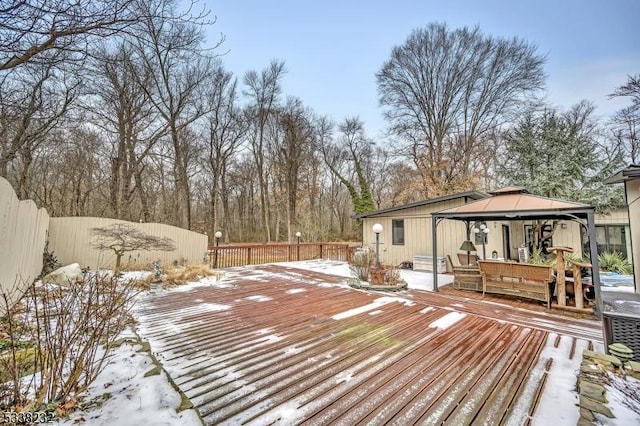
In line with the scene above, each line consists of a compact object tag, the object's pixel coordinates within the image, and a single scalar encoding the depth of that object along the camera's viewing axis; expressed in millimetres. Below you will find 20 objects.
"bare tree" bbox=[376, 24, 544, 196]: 13945
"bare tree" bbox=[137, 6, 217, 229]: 12469
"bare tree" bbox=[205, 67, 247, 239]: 16703
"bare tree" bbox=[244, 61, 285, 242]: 18438
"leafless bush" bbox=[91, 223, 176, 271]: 7757
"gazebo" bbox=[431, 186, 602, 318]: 4297
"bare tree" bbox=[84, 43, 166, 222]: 11312
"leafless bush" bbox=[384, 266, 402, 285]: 6297
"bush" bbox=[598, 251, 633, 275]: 8195
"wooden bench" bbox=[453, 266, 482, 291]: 5834
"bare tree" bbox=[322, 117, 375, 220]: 20531
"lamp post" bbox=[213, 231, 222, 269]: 9648
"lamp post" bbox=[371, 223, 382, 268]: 6488
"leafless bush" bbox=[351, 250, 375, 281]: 6832
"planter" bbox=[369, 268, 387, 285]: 6316
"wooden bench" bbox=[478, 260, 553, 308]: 4719
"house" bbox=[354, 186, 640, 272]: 9547
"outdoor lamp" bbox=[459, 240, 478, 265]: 6540
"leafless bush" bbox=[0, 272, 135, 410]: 1836
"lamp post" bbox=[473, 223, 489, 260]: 8945
